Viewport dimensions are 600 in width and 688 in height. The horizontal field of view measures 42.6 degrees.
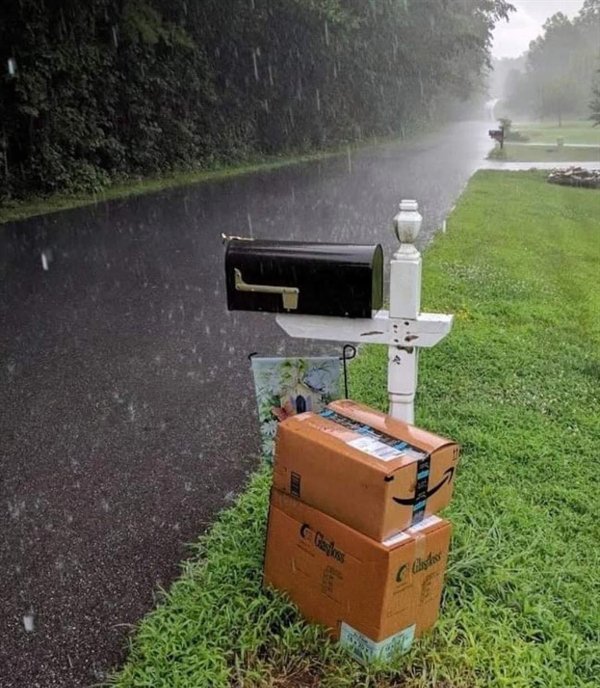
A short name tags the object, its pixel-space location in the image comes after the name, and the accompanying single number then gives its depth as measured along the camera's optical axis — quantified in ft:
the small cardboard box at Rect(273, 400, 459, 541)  7.59
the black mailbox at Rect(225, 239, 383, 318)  8.81
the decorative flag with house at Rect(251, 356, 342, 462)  10.29
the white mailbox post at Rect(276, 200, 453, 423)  9.05
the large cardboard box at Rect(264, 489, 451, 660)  7.68
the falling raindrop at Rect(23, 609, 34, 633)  8.98
